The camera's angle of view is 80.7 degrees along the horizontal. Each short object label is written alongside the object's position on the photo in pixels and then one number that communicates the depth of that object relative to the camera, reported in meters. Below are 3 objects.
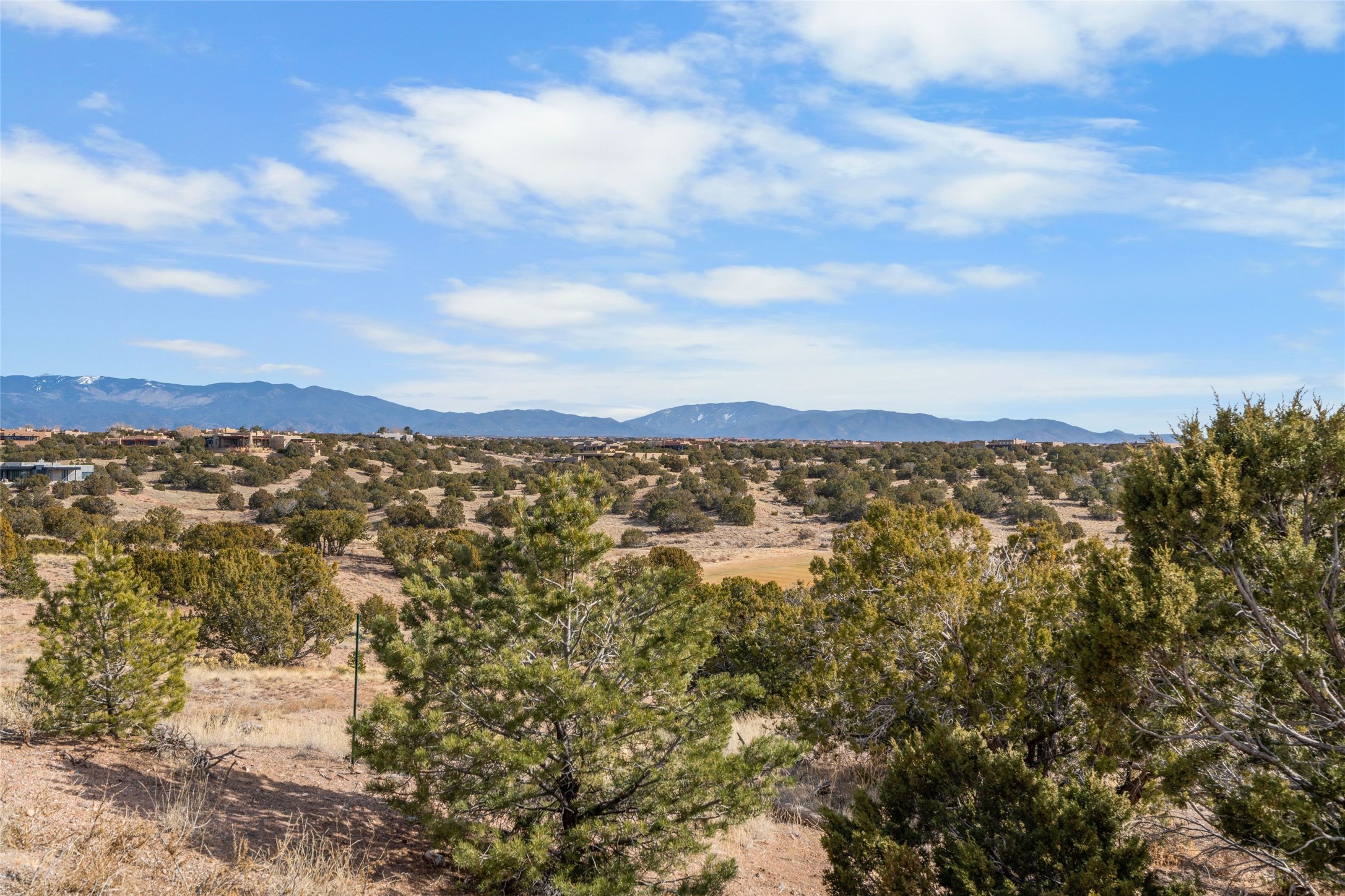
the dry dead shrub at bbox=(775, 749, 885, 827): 11.25
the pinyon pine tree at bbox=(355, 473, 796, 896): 6.74
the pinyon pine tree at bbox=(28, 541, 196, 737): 8.85
